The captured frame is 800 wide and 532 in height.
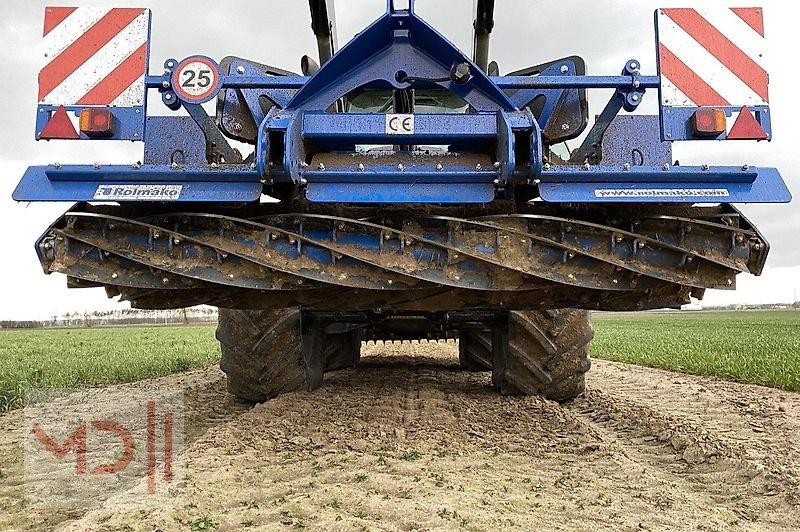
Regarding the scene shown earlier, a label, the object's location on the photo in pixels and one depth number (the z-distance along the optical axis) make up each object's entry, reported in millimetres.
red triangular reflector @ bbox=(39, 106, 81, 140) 2830
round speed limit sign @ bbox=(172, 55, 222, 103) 2758
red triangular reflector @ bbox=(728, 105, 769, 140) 2852
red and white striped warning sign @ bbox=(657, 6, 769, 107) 2885
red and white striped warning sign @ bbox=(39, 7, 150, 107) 2881
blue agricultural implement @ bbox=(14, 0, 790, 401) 2566
